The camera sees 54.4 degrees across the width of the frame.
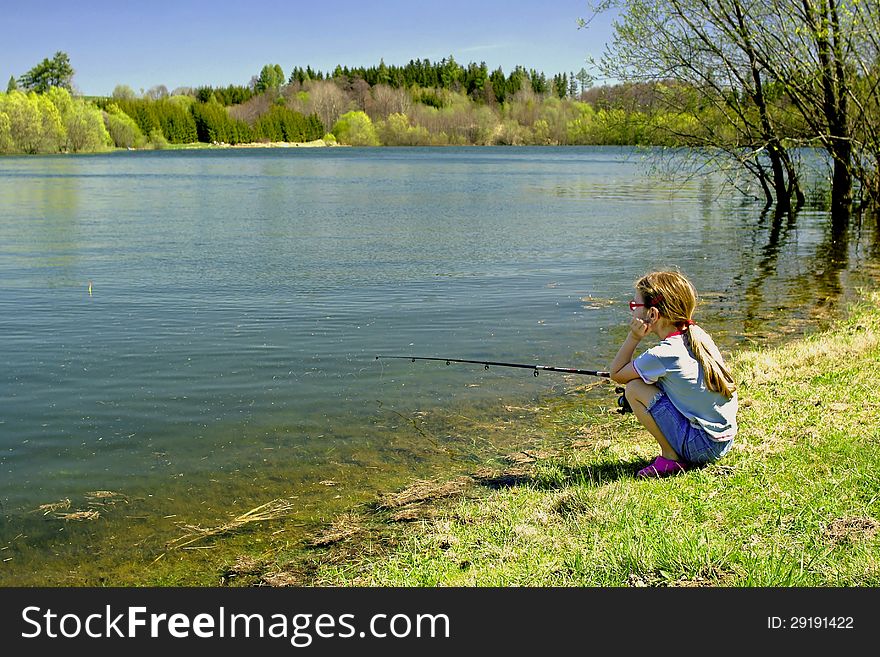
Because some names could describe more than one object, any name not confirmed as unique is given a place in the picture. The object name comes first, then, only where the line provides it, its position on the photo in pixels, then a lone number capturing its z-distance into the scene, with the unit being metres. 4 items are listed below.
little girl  5.73
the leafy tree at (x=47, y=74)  160.00
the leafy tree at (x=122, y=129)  143.50
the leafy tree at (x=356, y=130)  174.38
